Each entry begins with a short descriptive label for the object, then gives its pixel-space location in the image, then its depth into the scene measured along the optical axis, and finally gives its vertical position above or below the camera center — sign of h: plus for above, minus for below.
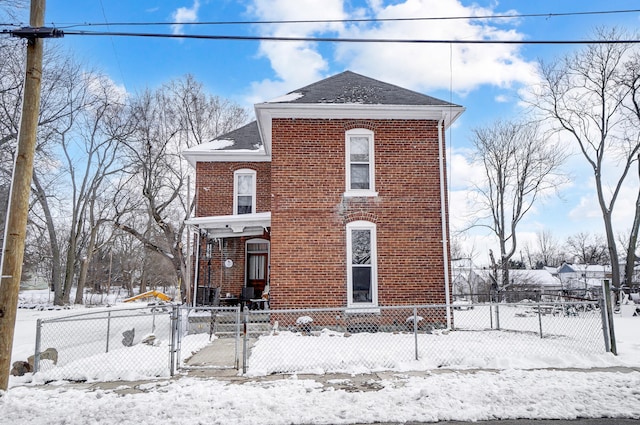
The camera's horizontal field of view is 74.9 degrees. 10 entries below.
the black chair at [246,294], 14.19 -0.99
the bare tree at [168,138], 25.36 +8.49
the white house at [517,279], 33.66 -1.22
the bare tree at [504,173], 28.70 +6.47
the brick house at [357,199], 11.53 +1.86
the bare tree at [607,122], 23.88 +8.63
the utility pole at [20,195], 6.02 +1.04
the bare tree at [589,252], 71.81 +2.42
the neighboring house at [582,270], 56.91 -0.64
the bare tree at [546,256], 75.62 +1.77
